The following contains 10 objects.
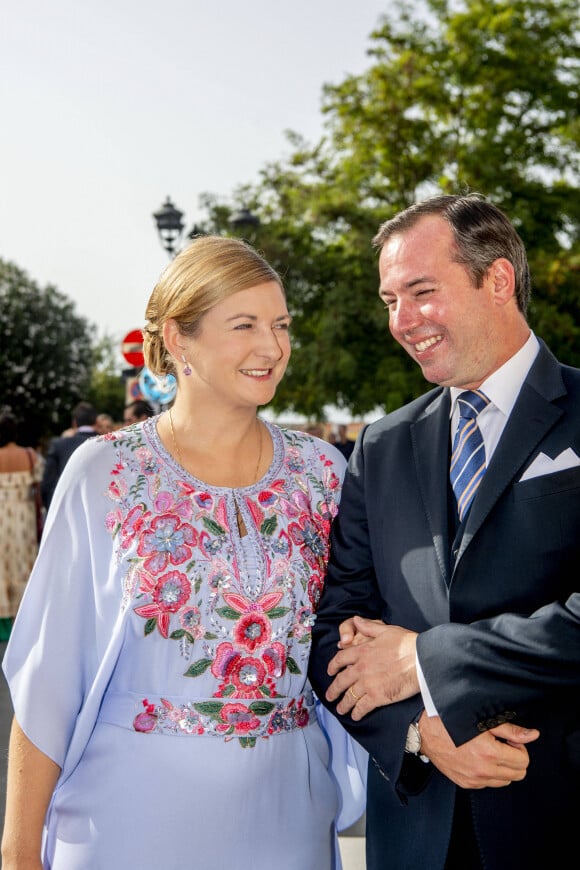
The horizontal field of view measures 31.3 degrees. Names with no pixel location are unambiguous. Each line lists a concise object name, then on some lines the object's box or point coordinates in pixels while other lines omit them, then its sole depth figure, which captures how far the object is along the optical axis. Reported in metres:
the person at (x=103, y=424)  12.85
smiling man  2.44
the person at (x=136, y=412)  10.62
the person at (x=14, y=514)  11.31
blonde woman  2.73
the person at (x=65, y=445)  10.52
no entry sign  12.40
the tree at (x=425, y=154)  20.56
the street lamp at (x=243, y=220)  15.55
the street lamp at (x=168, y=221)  13.25
